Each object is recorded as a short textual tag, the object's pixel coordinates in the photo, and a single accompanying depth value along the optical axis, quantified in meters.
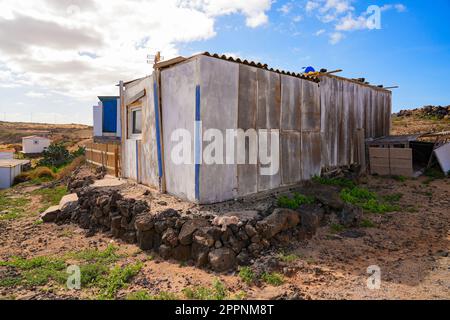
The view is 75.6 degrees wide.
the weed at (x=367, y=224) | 7.30
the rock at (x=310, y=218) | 6.66
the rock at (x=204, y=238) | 5.60
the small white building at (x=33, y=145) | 31.48
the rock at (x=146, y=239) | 6.57
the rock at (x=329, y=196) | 7.81
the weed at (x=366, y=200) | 8.41
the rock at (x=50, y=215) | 9.33
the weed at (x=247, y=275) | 4.84
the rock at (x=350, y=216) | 7.29
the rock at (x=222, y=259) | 5.30
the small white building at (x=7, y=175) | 17.27
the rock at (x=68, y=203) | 9.62
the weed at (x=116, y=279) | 4.83
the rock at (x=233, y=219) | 5.86
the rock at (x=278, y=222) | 5.93
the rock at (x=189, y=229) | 5.81
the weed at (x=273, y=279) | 4.77
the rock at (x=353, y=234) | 6.72
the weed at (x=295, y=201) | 7.45
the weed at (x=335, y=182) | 10.10
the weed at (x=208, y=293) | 4.43
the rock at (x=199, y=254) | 5.51
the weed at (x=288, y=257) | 5.45
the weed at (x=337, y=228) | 7.03
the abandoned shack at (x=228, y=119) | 7.07
